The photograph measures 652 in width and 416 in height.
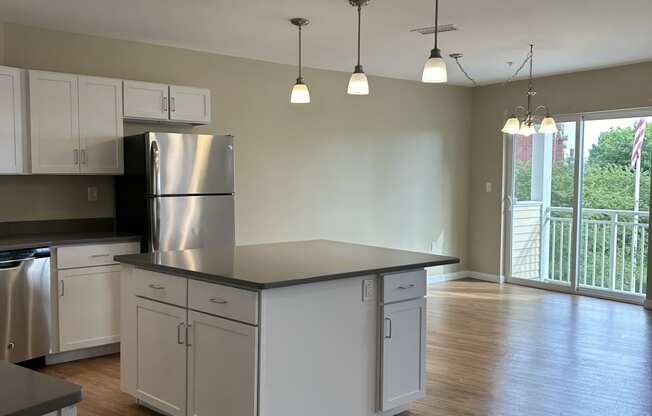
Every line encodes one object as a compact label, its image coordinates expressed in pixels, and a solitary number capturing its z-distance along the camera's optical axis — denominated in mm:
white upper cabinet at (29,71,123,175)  4352
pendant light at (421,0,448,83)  3148
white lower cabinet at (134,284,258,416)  2803
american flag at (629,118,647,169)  6409
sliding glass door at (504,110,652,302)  6523
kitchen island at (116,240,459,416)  2809
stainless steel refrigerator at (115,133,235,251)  4578
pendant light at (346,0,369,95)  3510
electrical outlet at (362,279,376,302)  3189
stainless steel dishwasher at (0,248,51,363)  4000
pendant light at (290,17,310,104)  3857
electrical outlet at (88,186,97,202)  4895
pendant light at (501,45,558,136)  5016
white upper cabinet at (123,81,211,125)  4807
